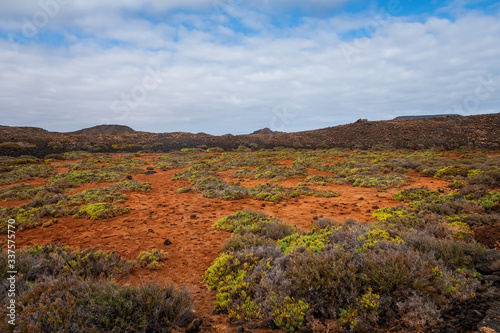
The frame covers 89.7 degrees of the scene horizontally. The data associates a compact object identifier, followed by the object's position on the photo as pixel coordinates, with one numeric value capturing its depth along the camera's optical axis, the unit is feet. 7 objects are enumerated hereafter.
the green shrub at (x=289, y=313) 11.31
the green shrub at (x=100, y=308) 10.21
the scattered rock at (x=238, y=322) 12.01
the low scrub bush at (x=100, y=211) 31.24
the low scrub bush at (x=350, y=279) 11.19
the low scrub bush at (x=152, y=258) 18.57
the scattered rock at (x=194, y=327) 11.50
